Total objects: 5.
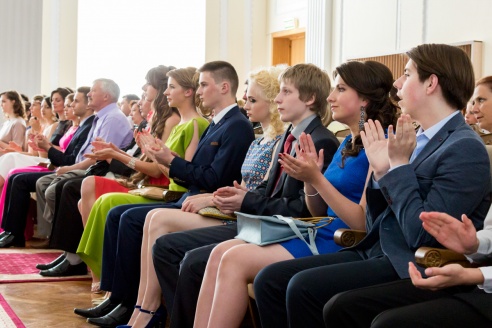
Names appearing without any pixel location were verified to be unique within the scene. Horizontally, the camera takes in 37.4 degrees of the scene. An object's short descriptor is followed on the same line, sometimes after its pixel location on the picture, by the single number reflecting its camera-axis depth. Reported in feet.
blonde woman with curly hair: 10.35
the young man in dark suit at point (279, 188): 9.45
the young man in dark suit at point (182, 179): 11.48
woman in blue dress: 8.01
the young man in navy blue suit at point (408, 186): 6.61
